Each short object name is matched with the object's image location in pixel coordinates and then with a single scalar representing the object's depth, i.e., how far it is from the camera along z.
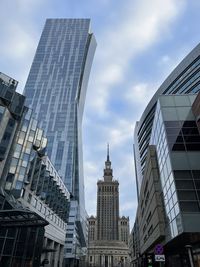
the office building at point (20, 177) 34.78
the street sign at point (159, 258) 16.73
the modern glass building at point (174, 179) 21.31
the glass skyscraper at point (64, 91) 114.50
